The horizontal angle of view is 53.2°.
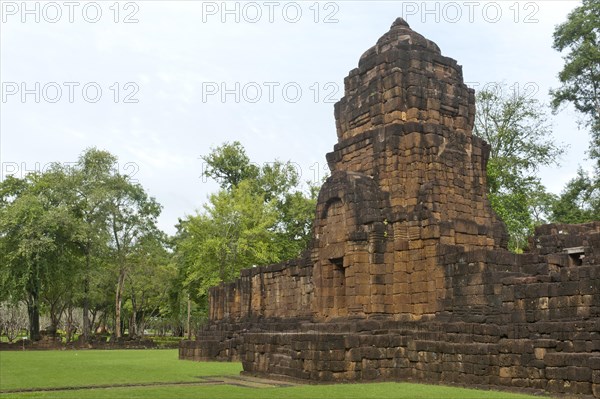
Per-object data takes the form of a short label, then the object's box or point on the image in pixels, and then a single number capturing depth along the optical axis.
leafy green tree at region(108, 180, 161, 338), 43.69
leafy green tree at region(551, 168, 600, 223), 29.12
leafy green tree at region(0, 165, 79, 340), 36.16
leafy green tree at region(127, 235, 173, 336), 46.97
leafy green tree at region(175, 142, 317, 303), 39.44
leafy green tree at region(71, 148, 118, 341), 40.97
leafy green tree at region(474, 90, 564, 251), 34.69
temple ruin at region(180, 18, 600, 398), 11.80
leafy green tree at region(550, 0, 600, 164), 29.19
